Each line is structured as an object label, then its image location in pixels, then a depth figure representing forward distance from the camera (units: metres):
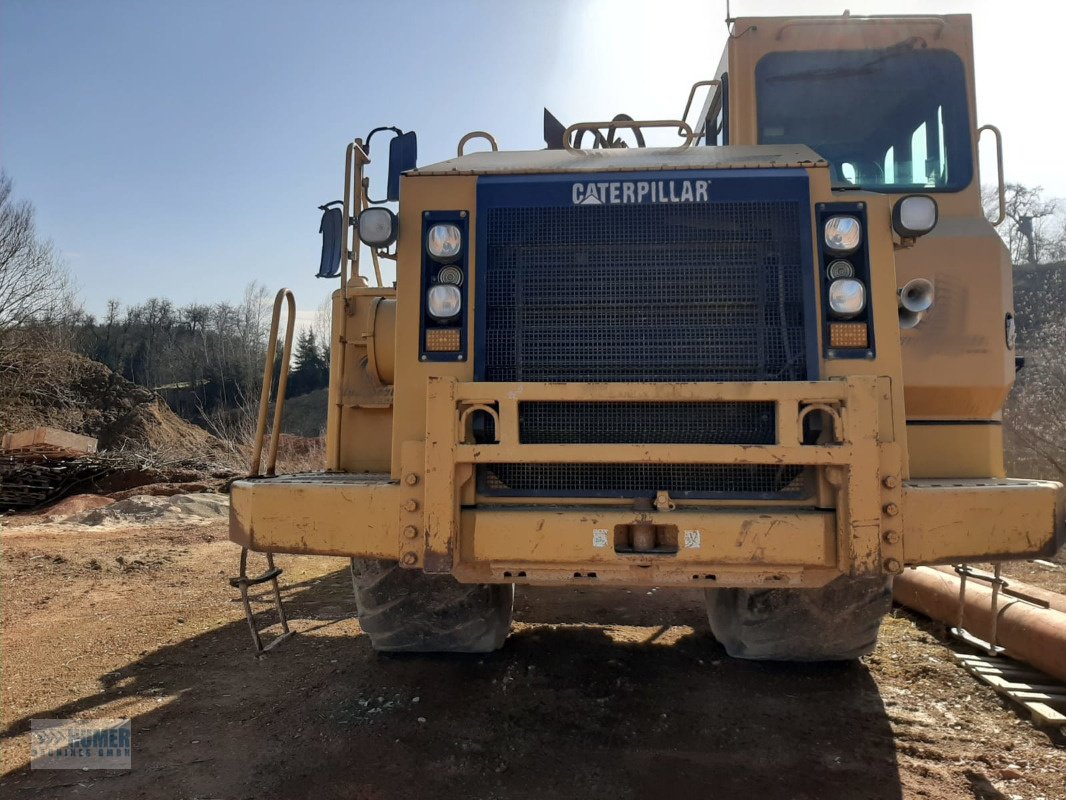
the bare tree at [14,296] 24.77
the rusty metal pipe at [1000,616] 3.88
